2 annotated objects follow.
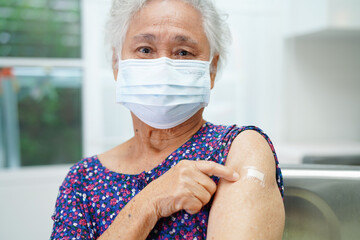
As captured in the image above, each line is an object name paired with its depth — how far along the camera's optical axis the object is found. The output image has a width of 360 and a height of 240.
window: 2.80
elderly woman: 0.75
